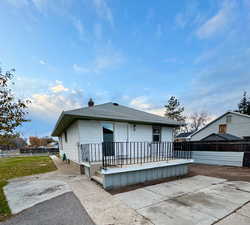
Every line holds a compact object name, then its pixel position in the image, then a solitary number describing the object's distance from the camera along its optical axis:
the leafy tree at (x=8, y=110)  3.62
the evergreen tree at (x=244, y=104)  23.37
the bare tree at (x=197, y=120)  36.69
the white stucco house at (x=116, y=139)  4.72
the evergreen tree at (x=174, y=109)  27.64
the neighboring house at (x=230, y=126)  14.08
